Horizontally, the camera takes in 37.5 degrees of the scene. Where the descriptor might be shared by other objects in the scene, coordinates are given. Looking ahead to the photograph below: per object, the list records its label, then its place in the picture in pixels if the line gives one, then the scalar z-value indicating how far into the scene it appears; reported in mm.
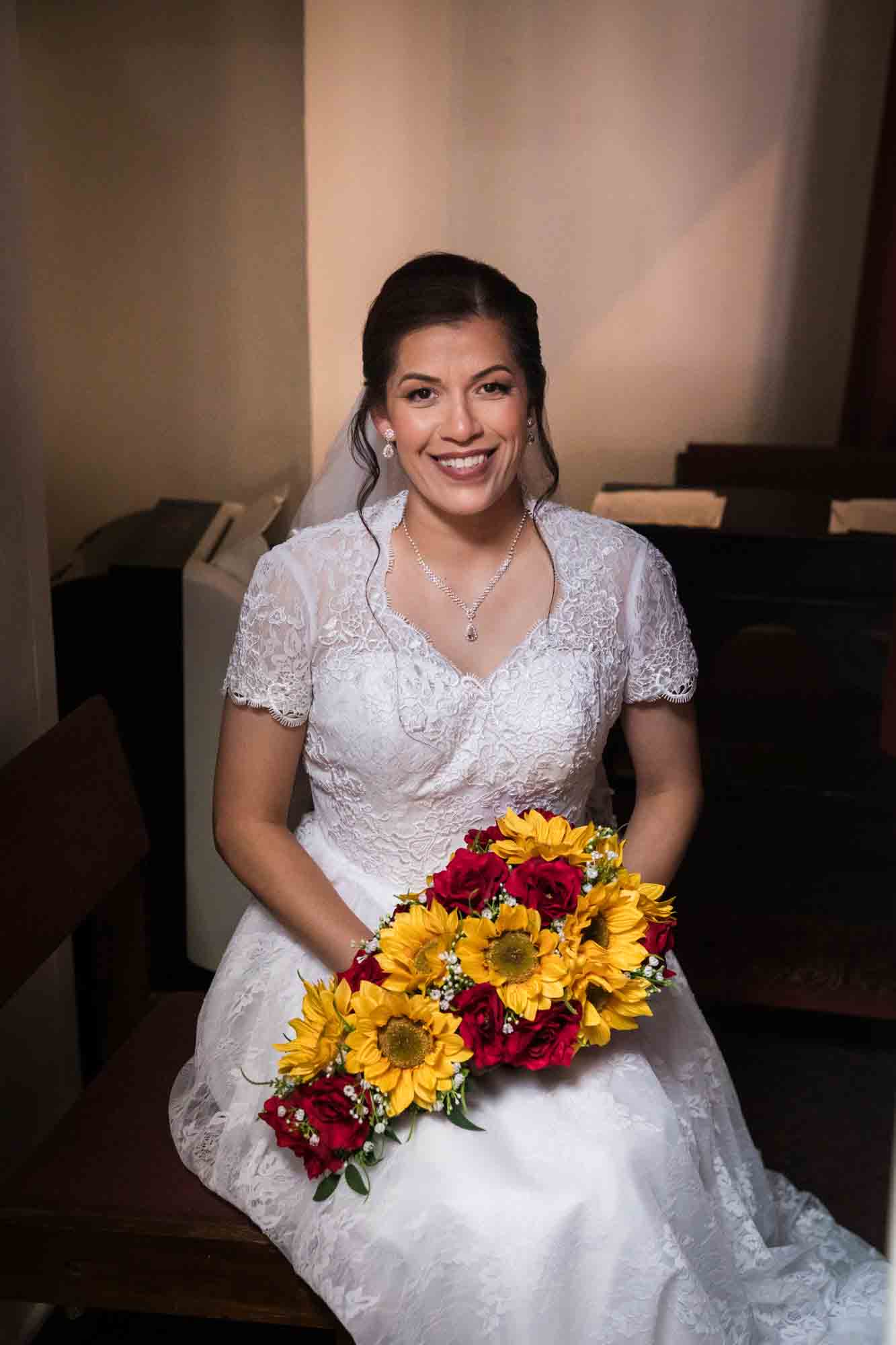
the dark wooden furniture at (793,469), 4402
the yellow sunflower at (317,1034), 1441
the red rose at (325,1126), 1412
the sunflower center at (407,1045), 1409
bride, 1463
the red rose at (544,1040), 1393
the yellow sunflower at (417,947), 1421
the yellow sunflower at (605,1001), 1414
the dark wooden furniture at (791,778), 2977
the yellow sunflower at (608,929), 1420
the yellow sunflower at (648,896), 1508
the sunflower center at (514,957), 1396
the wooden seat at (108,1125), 1549
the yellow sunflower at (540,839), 1487
